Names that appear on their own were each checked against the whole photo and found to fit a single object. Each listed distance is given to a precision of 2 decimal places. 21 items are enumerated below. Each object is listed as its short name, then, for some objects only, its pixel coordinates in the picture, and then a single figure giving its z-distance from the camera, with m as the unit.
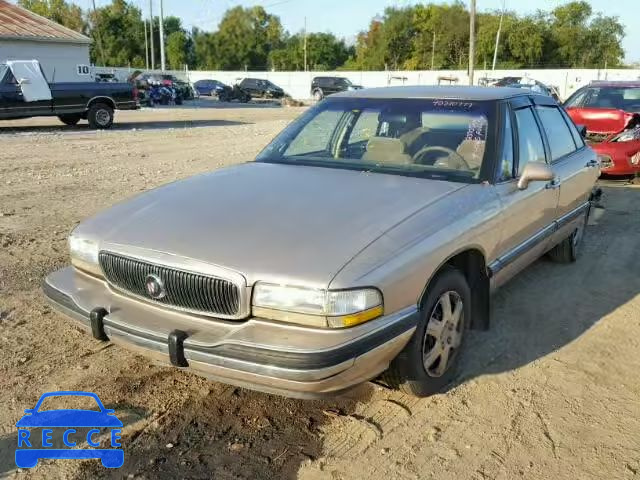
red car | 9.52
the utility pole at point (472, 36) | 29.44
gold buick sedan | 2.65
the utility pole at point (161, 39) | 46.59
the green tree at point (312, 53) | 78.75
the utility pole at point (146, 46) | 69.72
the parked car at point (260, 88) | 42.69
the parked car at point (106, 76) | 40.65
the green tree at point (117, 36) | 72.19
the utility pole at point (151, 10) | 55.19
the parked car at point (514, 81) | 27.30
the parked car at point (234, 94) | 40.66
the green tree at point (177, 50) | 78.94
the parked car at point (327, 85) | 40.28
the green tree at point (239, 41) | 75.62
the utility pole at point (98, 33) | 64.88
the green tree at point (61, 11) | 69.31
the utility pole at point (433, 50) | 71.12
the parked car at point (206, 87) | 44.78
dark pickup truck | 16.17
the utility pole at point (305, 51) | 69.91
